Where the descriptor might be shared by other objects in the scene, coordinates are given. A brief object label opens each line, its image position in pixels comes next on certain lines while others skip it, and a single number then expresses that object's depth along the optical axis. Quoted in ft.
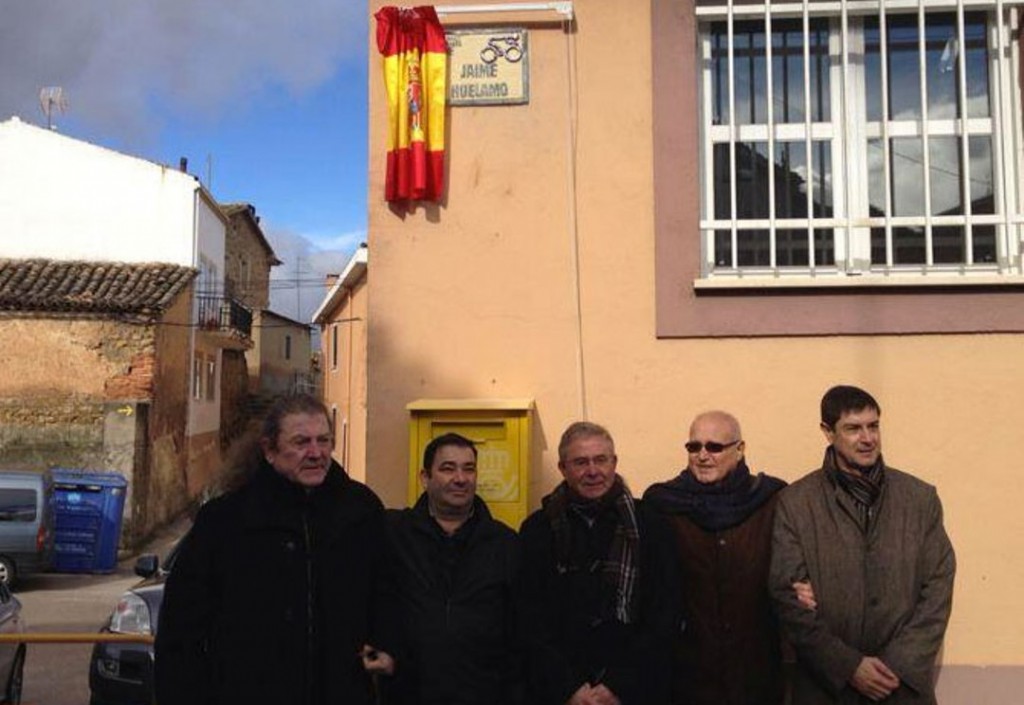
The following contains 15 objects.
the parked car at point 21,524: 47.78
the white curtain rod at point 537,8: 16.28
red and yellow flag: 16.20
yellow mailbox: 15.11
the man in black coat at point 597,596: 10.91
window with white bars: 16.15
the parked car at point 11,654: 20.02
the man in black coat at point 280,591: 9.62
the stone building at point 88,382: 62.69
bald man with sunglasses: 11.46
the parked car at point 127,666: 19.63
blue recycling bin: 53.21
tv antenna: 86.79
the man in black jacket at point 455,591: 10.86
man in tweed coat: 11.14
